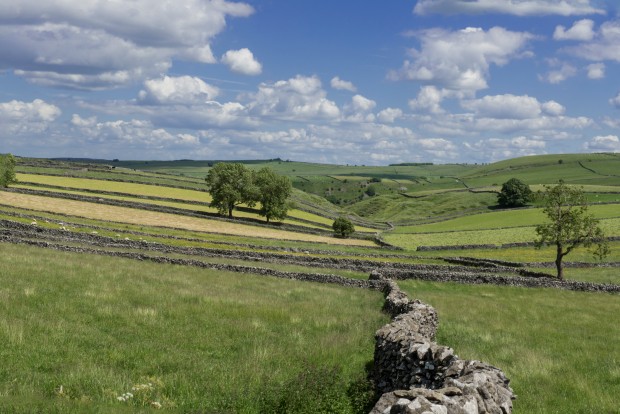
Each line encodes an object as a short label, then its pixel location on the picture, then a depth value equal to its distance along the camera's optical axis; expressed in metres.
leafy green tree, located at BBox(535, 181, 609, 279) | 44.49
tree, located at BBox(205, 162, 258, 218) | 95.19
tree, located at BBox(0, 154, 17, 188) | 89.88
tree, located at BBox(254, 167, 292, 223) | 97.31
